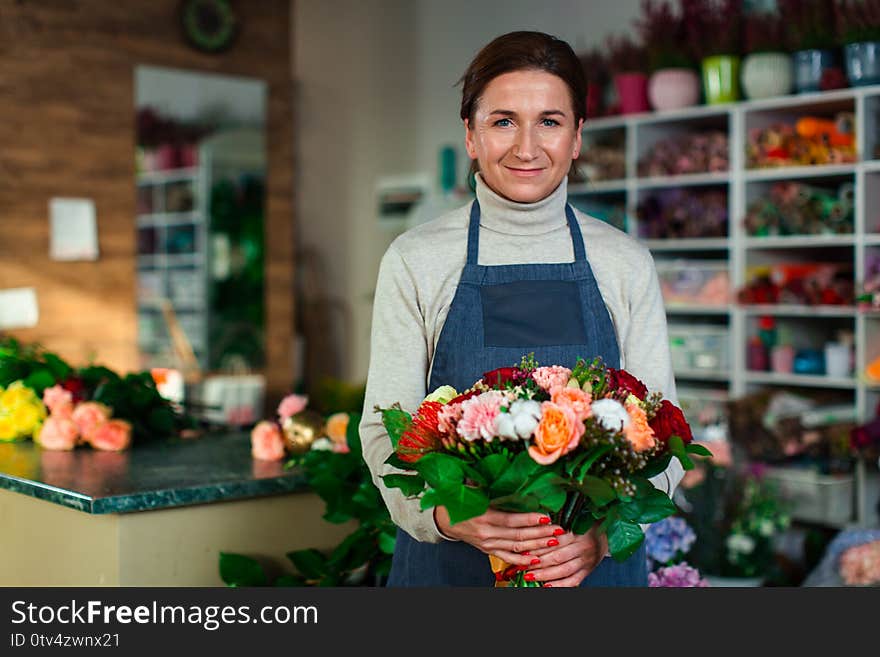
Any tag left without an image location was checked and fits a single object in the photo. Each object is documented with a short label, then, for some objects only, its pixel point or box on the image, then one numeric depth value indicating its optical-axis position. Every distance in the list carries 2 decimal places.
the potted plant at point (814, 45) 4.77
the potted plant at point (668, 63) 5.27
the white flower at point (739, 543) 3.45
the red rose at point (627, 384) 1.54
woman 1.76
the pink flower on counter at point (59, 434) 2.62
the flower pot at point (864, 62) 4.53
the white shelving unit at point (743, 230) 4.62
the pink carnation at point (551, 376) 1.52
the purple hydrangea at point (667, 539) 2.43
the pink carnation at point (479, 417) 1.44
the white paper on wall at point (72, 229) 5.92
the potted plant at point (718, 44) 5.10
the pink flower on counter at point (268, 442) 2.53
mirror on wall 6.31
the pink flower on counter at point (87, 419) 2.63
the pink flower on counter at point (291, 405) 2.56
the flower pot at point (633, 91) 5.46
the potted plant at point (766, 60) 4.93
